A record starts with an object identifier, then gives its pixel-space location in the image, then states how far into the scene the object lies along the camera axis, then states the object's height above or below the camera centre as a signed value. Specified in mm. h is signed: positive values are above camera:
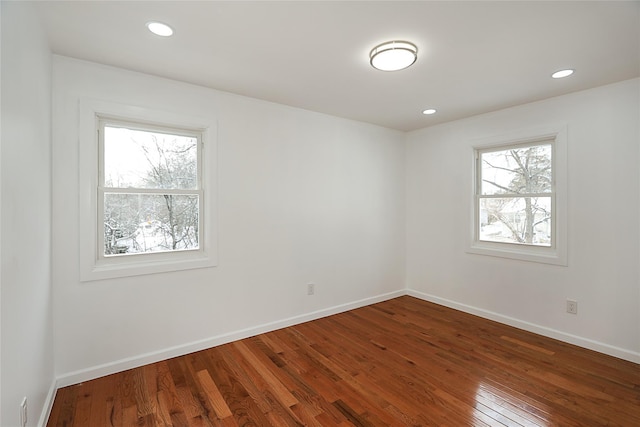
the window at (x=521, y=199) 3172 +151
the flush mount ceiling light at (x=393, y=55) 2115 +1130
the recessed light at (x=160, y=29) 1905 +1186
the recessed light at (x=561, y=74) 2543 +1191
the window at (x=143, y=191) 2404 +185
